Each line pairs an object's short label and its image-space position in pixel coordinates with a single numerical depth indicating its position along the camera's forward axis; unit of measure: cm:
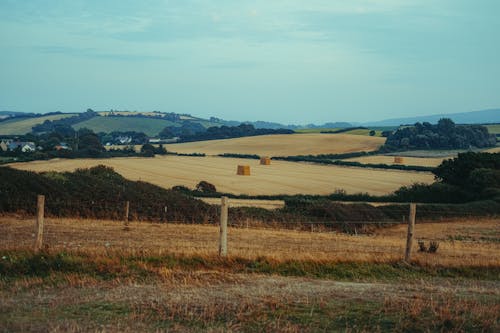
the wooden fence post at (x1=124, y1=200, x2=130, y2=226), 2180
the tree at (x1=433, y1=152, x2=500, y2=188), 4791
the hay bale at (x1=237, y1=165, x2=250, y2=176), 6256
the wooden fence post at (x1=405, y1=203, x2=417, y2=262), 1430
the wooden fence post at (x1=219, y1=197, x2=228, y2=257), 1365
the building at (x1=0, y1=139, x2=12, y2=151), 9012
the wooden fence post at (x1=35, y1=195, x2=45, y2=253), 1360
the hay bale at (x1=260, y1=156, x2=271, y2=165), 7856
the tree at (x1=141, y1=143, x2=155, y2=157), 8831
